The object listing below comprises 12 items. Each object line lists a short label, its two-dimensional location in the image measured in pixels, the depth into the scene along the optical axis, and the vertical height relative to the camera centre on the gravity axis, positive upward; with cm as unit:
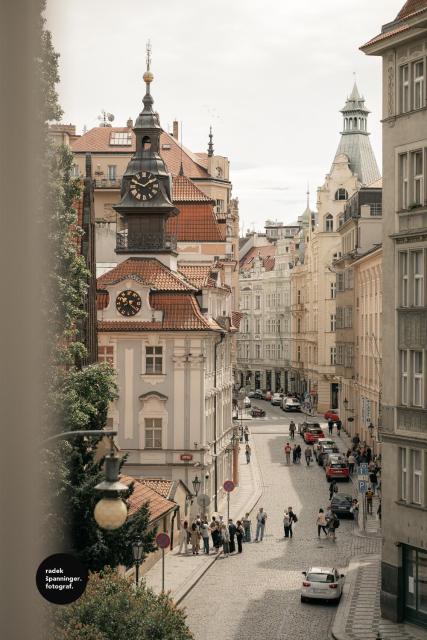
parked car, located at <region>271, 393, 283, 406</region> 11250 -572
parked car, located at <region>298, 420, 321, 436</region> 8006 -563
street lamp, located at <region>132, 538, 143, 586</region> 2858 -471
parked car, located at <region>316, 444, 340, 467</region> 6621 -600
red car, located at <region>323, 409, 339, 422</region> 8625 -549
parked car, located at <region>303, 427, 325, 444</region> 7500 -584
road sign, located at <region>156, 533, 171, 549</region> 3366 -526
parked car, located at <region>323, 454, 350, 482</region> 5912 -614
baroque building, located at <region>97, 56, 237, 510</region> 4741 -120
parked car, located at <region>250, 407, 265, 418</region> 9876 -600
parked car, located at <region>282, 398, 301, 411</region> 10456 -571
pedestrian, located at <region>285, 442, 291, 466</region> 6675 -606
